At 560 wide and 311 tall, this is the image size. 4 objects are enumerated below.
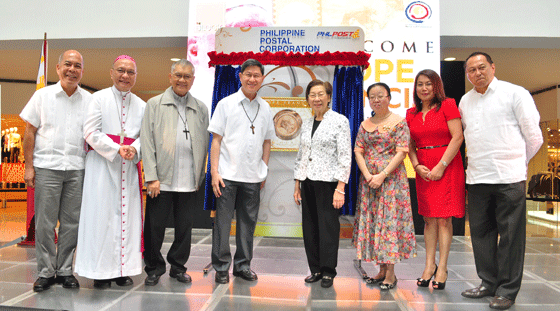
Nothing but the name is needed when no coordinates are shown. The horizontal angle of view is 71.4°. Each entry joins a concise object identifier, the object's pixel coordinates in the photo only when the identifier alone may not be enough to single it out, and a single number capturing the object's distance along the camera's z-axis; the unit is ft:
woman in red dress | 9.25
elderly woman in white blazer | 9.53
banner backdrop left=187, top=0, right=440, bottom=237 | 17.80
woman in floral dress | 9.18
